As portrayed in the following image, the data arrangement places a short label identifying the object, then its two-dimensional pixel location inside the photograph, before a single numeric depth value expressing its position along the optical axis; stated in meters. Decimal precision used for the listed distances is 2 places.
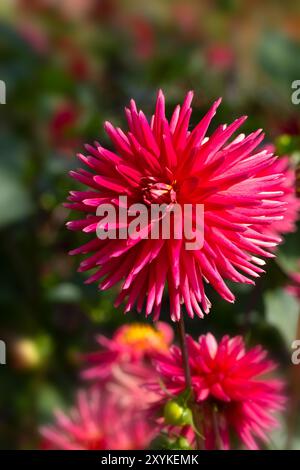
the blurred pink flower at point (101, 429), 0.90
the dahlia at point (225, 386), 0.76
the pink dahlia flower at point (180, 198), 0.68
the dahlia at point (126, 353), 0.96
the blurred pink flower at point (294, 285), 0.93
